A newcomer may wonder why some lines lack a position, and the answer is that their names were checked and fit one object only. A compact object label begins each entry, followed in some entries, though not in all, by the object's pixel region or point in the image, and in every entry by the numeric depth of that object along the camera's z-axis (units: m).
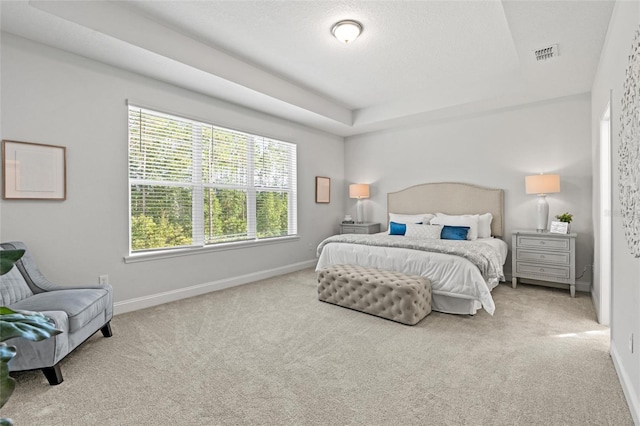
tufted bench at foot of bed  2.99
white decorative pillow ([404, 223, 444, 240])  4.47
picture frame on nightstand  4.00
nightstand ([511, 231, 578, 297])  3.85
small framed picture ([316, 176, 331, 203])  5.89
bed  3.15
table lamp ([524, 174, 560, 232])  4.05
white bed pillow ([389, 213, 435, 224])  5.16
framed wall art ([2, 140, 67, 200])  2.69
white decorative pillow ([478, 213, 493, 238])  4.64
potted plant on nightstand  4.09
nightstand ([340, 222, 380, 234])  5.84
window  3.60
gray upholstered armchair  1.98
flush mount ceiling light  2.95
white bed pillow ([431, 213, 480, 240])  4.50
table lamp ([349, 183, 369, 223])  6.02
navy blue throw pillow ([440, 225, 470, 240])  4.35
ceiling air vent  2.95
